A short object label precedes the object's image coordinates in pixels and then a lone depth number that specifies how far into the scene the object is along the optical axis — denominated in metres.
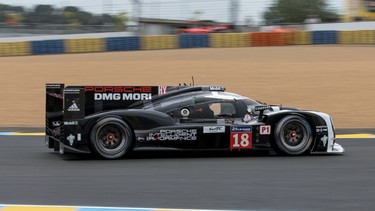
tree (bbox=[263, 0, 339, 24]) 45.16
